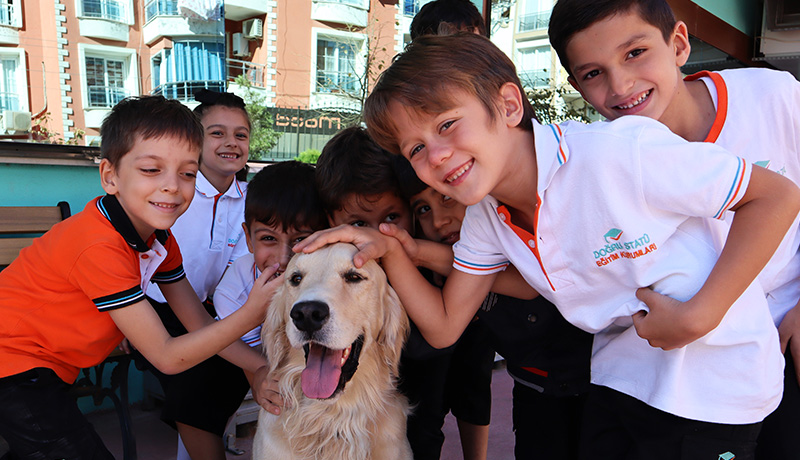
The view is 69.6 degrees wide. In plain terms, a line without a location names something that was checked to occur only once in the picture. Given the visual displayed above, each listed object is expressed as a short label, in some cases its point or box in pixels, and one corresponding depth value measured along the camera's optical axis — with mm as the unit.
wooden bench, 955
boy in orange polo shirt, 674
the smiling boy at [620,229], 521
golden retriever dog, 680
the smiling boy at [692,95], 625
